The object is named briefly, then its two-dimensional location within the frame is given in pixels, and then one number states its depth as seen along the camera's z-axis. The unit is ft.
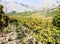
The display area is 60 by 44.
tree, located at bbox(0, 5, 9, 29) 38.77
